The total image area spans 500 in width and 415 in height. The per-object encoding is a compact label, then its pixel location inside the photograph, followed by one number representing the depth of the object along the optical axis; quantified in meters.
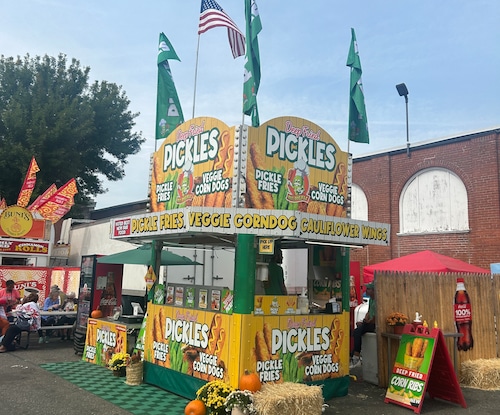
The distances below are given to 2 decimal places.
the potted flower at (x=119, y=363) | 8.66
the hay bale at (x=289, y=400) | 5.88
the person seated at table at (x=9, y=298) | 11.73
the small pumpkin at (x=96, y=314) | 10.60
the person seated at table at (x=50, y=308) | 12.65
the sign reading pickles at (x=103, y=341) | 9.30
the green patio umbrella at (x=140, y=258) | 10.57
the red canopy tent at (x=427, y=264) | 10.77
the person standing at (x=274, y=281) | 8.09
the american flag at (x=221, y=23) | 8.96
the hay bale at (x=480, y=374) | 8.33
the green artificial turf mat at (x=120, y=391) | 6.80
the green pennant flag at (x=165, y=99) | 9.59
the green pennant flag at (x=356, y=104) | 8.99
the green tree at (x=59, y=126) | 27.16
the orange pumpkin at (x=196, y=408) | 6.03
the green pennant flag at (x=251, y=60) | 7.76
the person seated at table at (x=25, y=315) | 11.08
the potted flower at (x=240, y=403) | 5.81
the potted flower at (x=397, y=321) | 8.19
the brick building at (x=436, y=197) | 14.31
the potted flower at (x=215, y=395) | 5.98
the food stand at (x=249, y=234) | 6.62
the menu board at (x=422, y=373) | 6.98
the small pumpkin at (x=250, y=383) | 6.14
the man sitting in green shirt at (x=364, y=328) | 9.22
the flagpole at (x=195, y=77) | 9.10
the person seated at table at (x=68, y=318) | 13.05
